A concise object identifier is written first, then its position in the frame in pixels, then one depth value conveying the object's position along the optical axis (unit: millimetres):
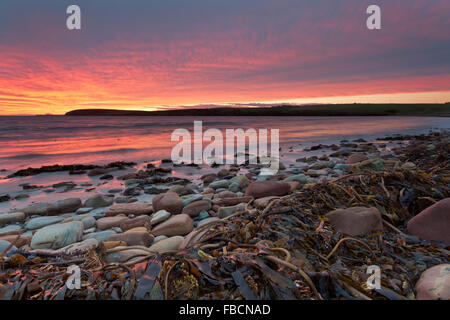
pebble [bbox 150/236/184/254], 2477
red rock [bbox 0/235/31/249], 2842
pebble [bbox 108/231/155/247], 2729
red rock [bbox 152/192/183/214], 3982
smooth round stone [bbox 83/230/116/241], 2976
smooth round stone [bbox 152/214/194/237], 3111
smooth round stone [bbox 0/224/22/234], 3633
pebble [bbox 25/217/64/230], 3627
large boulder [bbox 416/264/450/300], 1290
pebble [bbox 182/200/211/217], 3881
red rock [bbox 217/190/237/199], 4669
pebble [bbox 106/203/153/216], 4129
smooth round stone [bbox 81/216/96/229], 3553
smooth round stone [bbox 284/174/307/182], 5348
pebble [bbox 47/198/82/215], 4406
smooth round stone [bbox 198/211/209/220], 3767
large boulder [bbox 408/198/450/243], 2000
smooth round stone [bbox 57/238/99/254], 2184
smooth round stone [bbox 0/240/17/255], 2506
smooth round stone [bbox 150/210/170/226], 3359
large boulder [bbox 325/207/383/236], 2066
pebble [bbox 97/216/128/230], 3548
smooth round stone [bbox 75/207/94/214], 4396
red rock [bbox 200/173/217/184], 6430
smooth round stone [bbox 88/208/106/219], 4137
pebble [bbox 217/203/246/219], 3652
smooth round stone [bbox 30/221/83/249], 2727
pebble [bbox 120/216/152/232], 3388
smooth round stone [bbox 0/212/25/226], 3889
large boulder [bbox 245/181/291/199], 4164
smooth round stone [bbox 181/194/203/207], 4187
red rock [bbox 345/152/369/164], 7273
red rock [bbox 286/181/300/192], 4582
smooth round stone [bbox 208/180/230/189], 5577
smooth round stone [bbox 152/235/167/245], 2923
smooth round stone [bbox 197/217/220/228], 3537
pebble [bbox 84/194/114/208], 4716
